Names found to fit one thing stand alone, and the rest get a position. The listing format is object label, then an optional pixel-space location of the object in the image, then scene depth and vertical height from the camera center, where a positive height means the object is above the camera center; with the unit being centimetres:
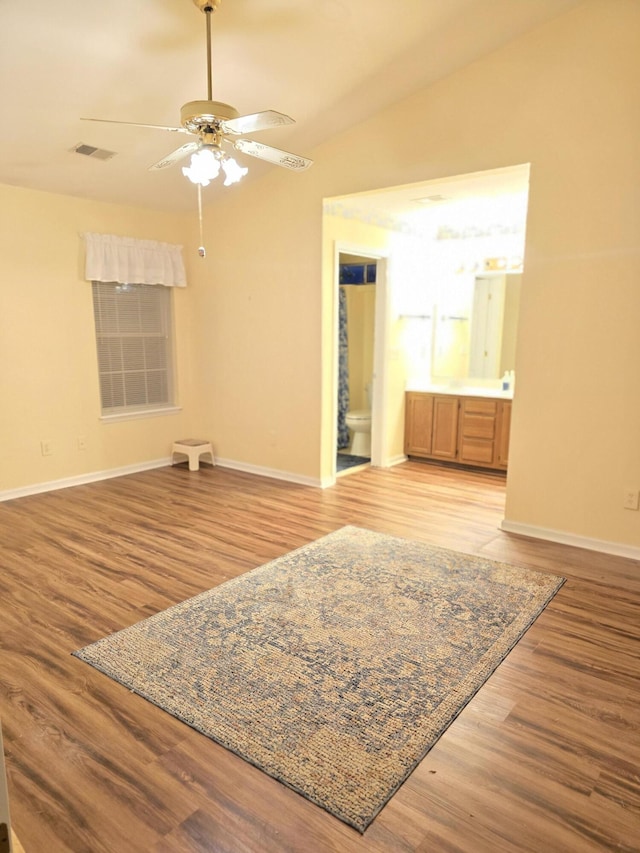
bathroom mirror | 565 +2
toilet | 620 -118
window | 523 -19
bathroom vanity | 550 -102
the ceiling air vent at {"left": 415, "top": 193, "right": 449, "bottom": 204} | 468 +113
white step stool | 560 -125
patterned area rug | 186 -144
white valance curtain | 491 +63
